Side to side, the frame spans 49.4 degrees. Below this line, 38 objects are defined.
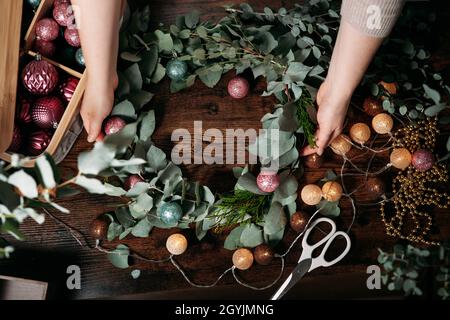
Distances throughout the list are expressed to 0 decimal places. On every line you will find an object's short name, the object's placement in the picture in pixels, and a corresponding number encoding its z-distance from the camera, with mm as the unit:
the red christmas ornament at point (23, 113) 935
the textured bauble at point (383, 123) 1014
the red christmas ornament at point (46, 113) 923
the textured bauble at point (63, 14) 960
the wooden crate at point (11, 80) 881
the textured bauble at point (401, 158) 1007
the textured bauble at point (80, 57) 965
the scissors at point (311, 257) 967
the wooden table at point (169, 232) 955
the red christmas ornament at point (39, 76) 911
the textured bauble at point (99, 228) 948
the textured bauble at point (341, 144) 1016
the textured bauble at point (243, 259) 963
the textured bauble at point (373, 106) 1028
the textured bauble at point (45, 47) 972
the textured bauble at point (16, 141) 892
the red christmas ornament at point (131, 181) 953
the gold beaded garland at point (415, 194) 1018
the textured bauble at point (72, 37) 976
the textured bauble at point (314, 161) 1005
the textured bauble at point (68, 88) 951
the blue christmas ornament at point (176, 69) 1004
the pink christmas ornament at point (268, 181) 942
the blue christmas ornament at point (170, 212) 917
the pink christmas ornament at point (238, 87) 1021
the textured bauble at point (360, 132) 1014
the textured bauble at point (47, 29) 953
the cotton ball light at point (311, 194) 980
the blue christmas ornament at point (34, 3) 996
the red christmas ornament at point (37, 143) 912
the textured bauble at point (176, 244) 950
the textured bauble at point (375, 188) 1005
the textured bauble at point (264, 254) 957
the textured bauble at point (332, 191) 987
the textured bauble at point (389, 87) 1040
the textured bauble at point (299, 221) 976
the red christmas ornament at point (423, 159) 990
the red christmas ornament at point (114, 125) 950
